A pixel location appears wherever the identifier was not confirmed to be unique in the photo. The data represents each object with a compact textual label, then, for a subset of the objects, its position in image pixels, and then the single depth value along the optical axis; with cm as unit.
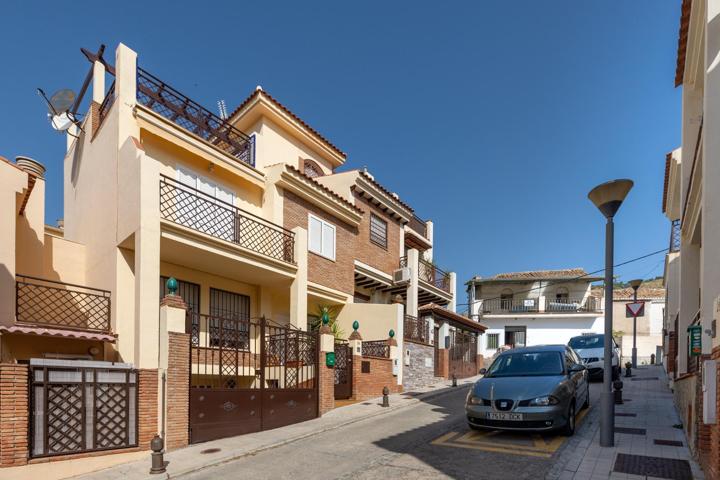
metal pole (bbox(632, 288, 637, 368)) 2353
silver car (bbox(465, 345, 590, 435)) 804
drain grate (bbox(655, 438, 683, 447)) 792
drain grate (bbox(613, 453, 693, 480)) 638
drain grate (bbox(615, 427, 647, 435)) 894
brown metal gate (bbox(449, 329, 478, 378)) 2284
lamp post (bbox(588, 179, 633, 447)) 791
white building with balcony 3628
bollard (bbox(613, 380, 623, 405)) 1234
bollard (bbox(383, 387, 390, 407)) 1302
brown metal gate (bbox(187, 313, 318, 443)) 933
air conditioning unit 2028
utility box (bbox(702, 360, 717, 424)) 530
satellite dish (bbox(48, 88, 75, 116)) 1251
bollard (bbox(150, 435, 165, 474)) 716
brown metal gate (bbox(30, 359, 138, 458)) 730
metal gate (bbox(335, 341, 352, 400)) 1437
